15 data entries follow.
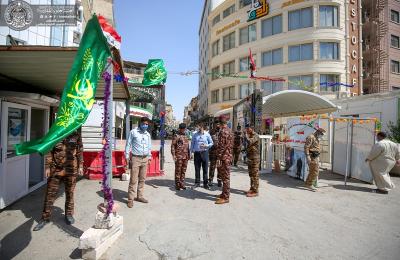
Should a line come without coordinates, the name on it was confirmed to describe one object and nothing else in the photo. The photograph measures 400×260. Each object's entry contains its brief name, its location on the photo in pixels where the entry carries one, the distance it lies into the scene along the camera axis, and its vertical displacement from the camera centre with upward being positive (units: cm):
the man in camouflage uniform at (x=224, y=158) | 650 -63
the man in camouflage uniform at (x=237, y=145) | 1316 -62
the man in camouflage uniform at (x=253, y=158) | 732 -69
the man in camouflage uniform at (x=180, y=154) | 778 -65
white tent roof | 1207 +146
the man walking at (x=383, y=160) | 812 -75
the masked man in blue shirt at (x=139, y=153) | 617 -52
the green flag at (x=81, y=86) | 337 +57
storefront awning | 433 +121
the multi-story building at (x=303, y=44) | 2536 +869
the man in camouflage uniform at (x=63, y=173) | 482 -79
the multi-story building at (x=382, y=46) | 2930 +960
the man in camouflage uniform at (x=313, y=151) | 827 -54
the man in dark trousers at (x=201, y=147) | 791 -46
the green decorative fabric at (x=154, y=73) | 989 +210
